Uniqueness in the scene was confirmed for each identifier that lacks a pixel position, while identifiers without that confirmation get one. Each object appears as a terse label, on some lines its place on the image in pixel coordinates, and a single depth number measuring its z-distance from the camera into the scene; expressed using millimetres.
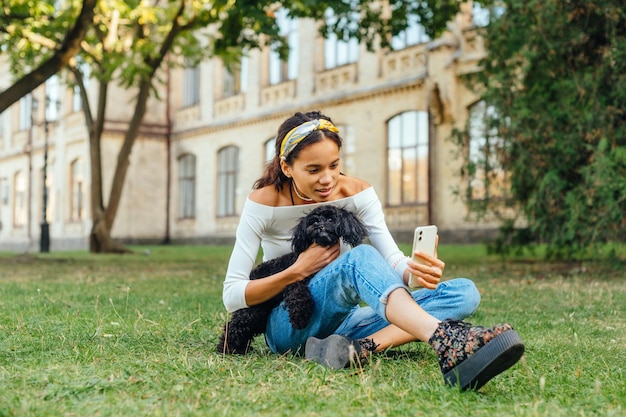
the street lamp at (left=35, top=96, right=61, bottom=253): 25714
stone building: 22922
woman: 3370
